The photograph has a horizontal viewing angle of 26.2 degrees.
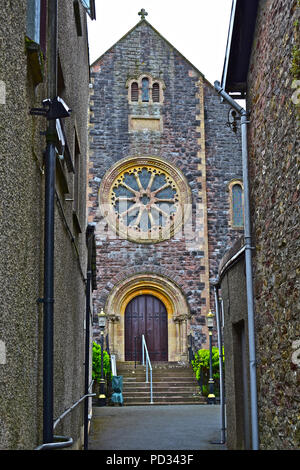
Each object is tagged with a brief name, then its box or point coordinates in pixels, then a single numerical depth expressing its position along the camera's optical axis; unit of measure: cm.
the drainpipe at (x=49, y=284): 412
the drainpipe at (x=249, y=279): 686
